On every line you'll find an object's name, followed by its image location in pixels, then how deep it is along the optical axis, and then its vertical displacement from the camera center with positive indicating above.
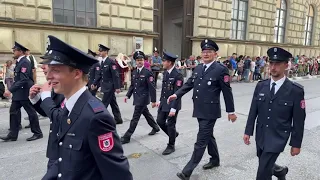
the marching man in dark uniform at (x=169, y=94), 4.95 -0.77
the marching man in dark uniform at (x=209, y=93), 4.02 -0.57
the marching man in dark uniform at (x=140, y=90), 5.53 -0.76
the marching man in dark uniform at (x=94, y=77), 6.95 -0.63
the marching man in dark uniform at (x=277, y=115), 3.12 -0.69
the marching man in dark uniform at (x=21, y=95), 5.39 -0.88
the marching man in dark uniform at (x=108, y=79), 6.70 -0.67
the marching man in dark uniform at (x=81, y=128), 1.67 -0.47
